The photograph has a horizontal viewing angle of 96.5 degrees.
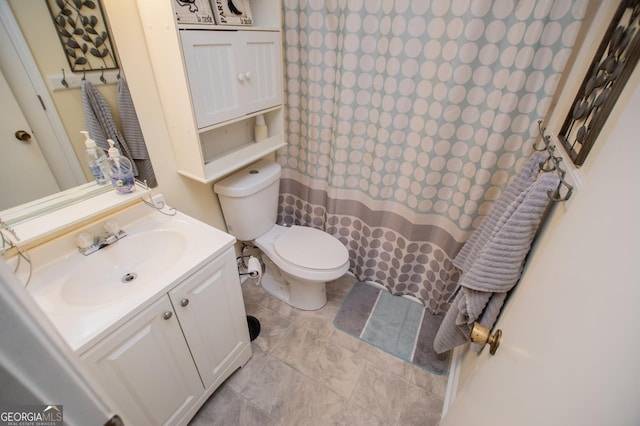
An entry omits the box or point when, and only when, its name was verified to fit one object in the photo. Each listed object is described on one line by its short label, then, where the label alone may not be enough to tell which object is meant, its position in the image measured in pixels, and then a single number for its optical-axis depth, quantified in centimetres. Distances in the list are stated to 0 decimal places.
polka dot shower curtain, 113
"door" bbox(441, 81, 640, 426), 30
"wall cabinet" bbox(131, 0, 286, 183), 103
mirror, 84
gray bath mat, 160
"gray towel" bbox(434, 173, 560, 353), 87
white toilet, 154
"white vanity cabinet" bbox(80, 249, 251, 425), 88
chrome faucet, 103
